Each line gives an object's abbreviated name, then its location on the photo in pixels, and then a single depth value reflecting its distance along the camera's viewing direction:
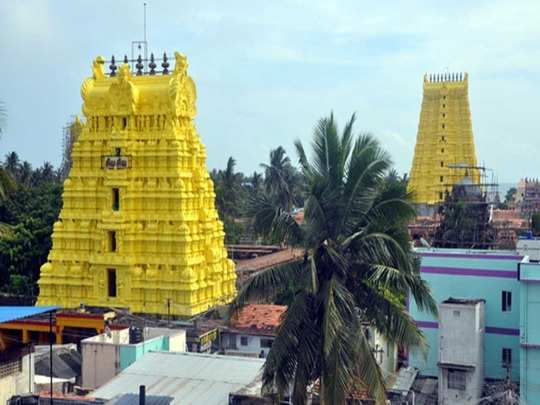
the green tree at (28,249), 40.38
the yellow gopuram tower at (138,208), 32.50
